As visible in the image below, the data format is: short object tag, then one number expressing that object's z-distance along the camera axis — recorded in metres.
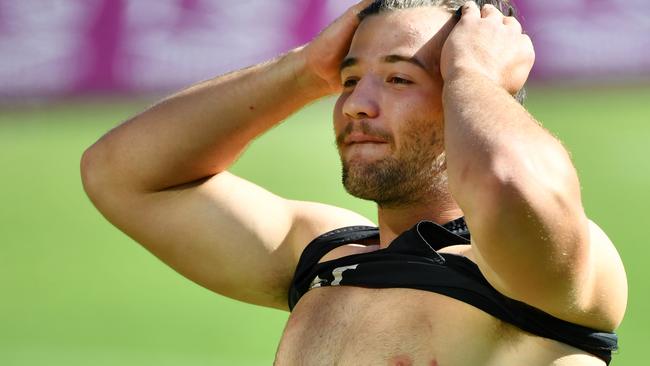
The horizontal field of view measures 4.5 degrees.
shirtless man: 8.59
